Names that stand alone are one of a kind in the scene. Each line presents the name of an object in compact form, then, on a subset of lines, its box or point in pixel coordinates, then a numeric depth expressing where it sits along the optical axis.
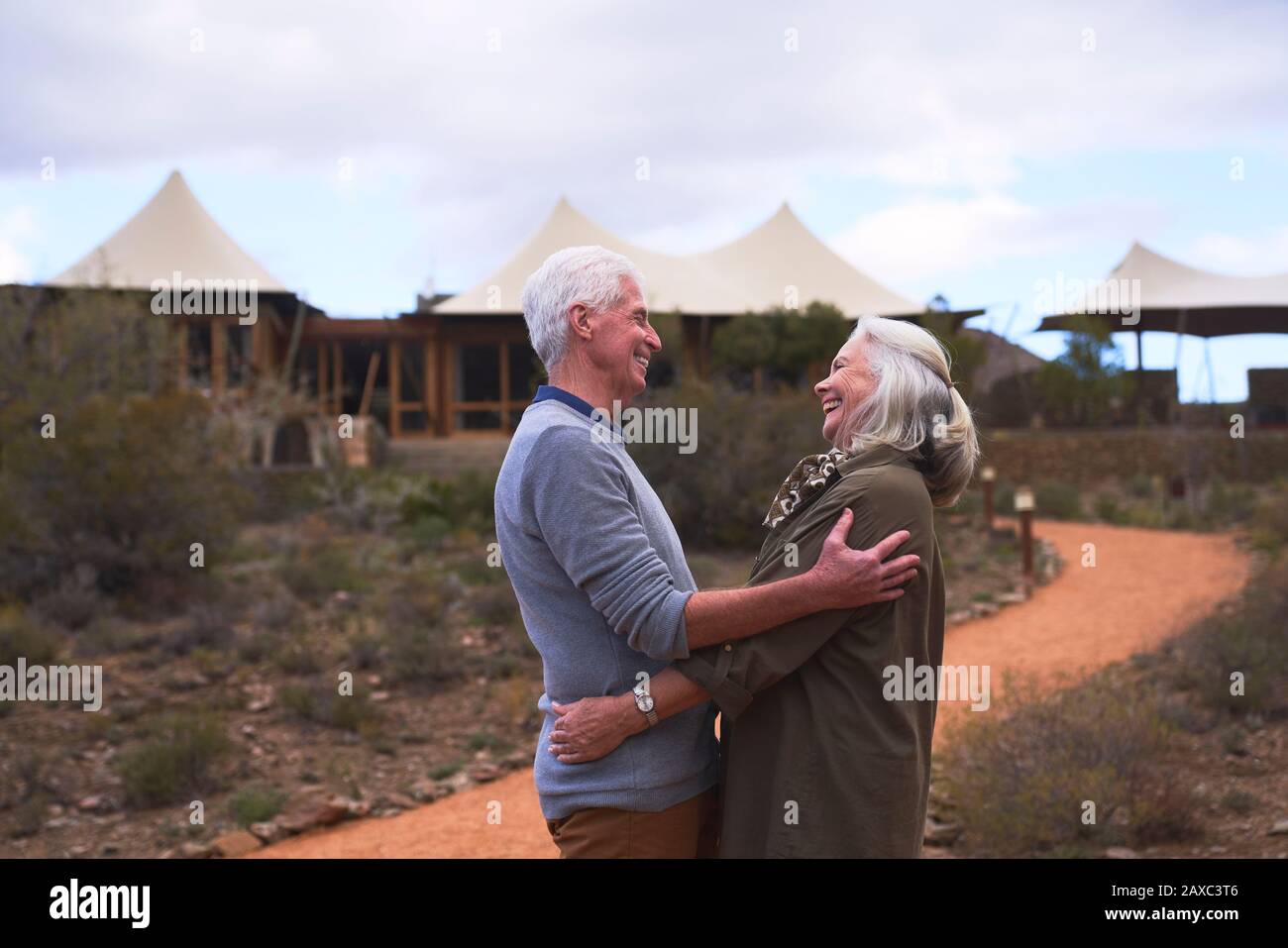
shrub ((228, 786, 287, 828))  7.05
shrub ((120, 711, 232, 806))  7.55
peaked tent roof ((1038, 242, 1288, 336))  27.08
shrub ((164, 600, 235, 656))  10.64
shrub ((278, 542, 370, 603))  12.69
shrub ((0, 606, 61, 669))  9.77
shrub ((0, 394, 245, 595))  11.90
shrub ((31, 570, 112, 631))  11.17
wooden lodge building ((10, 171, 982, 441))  24.81
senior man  2.24
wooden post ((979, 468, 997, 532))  16.41
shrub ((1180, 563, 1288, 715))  7.96
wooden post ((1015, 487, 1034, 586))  13.63
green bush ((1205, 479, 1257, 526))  19.06
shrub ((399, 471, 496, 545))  16.78
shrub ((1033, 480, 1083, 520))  20.91
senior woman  2.24
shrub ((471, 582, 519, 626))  11.50
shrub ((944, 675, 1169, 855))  5.79
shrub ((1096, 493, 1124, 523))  20.17
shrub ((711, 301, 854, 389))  24.20
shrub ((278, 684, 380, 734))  8.94
